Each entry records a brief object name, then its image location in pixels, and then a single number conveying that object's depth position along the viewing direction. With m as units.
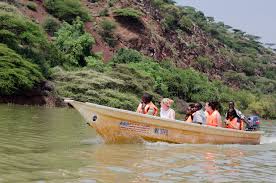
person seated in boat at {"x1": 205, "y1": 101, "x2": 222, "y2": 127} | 14.14
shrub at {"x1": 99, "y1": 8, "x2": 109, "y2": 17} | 58.66
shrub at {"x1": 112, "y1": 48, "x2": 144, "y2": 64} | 46.84
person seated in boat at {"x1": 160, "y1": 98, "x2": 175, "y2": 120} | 13.51
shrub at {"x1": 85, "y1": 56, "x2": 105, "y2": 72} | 39.38
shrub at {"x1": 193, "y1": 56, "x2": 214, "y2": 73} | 66.25
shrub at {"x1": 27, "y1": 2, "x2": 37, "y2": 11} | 50.97
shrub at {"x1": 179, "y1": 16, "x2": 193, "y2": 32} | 71.16
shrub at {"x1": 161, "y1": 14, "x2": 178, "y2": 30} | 65.71
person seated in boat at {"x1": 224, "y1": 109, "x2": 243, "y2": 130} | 15.19
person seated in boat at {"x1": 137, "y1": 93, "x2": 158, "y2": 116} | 13.26
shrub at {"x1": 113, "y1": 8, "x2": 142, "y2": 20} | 57.97
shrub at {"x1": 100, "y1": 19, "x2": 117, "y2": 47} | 55.28
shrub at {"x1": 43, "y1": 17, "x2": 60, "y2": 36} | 48.50
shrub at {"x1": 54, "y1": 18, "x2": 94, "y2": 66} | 41.97
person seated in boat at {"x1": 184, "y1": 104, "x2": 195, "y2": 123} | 14.20
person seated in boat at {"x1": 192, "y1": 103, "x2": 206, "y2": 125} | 13.81
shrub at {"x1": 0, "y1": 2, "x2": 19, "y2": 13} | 35.22
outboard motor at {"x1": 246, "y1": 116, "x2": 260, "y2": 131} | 16.36
